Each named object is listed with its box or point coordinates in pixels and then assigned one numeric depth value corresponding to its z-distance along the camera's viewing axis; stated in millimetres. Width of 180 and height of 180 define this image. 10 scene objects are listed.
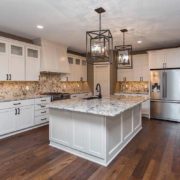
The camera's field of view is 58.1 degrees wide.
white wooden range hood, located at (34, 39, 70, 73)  5199
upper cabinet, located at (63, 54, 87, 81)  6584
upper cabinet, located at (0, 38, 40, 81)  4227
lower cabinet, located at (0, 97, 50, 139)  3969
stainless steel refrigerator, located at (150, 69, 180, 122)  5496
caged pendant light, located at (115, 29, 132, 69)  3775
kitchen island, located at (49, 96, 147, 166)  2705
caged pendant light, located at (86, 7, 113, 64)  2815
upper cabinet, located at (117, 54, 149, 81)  6660
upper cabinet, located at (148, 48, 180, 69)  5570
